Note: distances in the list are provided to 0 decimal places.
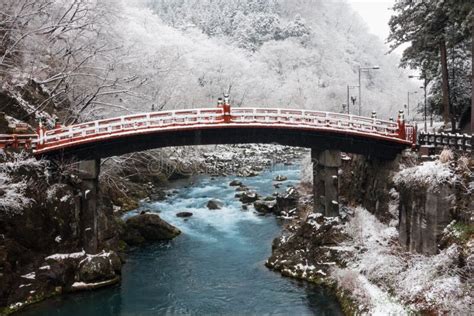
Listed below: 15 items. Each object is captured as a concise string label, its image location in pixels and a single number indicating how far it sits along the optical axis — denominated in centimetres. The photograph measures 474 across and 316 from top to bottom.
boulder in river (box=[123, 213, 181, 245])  3459
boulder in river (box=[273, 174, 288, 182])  5434
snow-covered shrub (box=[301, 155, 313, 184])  4476
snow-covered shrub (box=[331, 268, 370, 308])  2330
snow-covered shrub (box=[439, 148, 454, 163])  2360
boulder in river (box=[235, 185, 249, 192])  4962
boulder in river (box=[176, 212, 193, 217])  4138
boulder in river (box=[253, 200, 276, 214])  4162
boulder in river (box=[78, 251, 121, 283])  2700
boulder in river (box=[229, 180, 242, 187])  5229
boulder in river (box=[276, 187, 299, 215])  4055
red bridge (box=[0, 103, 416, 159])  2756
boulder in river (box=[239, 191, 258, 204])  4518
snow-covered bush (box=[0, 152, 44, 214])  2494
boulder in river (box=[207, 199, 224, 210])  4347
